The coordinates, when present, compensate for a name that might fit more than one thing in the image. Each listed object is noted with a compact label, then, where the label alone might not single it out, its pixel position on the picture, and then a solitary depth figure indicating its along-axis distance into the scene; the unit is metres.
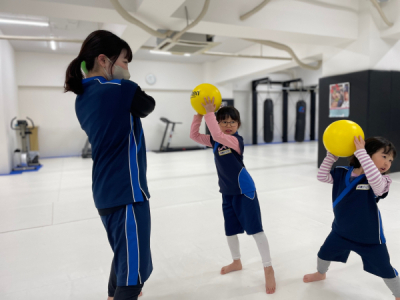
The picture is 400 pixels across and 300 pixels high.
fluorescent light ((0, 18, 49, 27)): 5.71
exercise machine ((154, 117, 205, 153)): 9.50
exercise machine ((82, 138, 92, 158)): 8.46
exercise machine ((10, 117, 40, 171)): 6.47
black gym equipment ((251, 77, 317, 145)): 11.23
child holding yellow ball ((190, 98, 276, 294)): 1.62
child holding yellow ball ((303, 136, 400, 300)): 1.36
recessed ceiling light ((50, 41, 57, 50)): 7.39
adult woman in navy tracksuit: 1.01
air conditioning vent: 4.43
